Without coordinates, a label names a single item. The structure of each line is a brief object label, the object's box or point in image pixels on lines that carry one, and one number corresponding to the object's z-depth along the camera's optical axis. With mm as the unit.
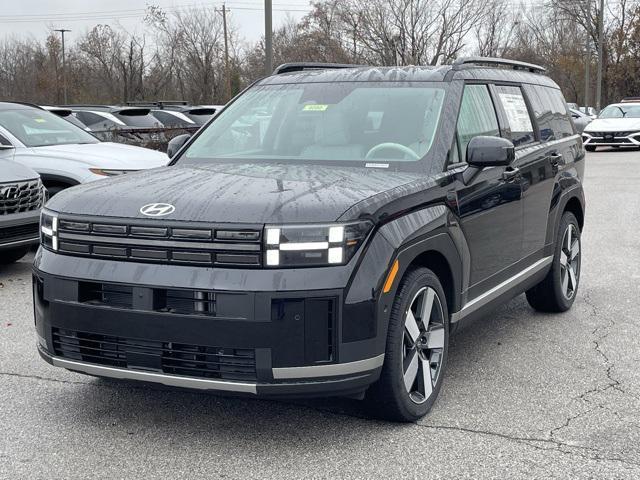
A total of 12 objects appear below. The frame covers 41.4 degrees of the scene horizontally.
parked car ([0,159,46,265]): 7992
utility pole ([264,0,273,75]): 19969
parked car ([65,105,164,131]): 18297
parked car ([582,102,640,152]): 25938
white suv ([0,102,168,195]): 9422
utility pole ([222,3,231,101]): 52625
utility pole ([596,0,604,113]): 43969
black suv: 3629
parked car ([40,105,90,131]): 15312
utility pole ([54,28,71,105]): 55691
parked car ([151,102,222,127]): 21641
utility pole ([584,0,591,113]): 47384
